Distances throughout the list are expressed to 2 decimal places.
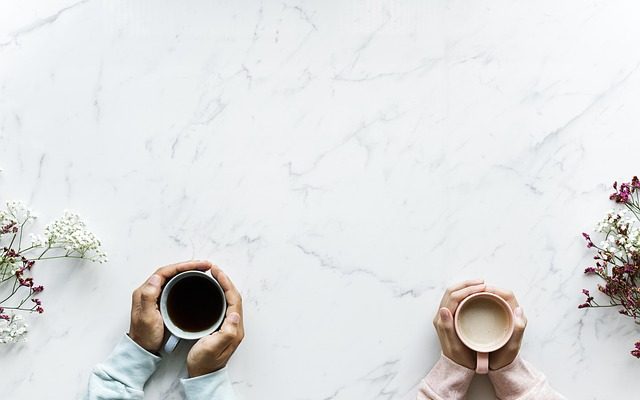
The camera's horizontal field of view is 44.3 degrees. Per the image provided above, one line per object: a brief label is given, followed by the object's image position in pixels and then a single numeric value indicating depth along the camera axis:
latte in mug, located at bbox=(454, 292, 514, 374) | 1.48
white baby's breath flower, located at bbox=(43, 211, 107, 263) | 1.53
